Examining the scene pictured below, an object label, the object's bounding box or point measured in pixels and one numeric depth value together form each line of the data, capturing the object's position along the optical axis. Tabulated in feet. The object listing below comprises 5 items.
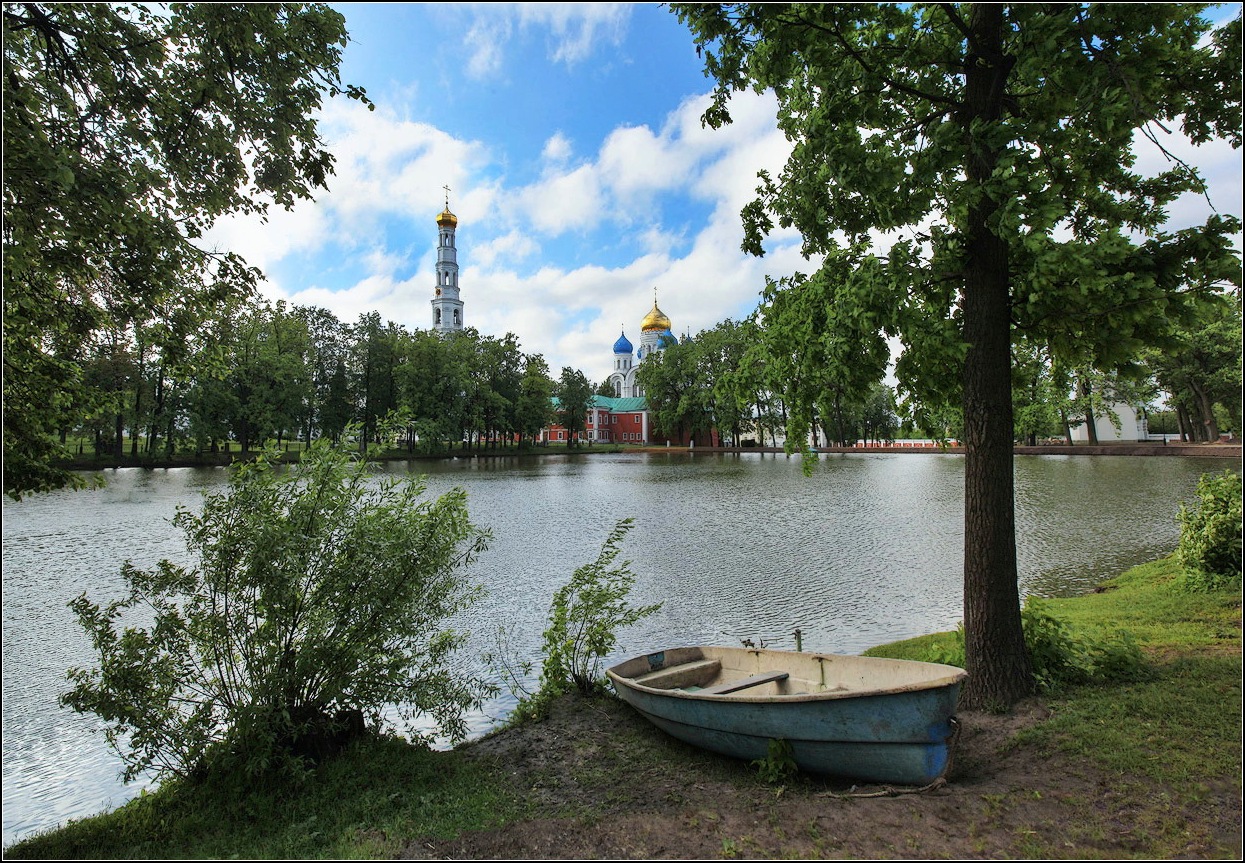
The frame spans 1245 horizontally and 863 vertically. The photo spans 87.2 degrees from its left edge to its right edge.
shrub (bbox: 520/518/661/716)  24.94
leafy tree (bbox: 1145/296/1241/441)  107.24
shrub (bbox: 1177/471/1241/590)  23.21
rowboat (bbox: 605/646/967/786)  15.84
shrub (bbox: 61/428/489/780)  17.66
